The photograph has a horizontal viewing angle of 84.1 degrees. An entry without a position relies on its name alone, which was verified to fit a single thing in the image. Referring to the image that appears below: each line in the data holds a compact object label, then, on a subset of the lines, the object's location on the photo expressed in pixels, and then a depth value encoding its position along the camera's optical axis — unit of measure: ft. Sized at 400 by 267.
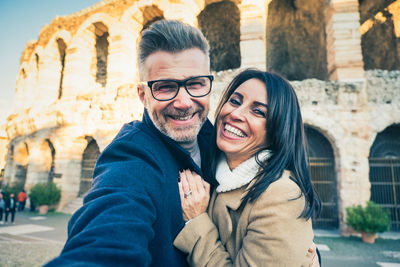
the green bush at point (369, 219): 19.52
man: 2.53
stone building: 23.07
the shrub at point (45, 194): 31.96
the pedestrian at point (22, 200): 33.63
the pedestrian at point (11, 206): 25.96
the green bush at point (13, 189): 35.51
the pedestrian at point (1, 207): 25.55
